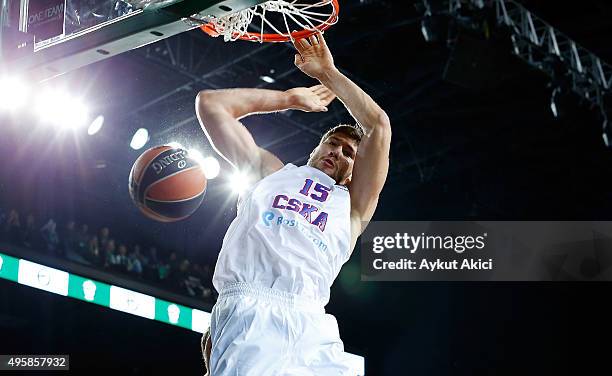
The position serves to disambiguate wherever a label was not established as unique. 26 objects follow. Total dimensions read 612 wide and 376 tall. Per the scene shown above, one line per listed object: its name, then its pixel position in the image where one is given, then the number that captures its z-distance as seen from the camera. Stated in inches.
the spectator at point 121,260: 366.3
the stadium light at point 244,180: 121.9
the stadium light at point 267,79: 372.5
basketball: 195.9
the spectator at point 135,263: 373.7
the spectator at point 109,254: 363.3
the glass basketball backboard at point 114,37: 141.6
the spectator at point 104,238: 375.6
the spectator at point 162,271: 386.5
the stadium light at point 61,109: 356.5
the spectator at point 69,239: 354.9
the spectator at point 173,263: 404.8
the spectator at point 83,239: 360.2
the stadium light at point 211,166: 395.7
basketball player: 111.7
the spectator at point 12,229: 328.5
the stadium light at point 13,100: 335.0
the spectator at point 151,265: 382.3
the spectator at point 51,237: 341.7
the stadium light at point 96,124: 374.9
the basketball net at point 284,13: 144.1
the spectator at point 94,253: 358.0
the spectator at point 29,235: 333.7
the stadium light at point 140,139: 388.8
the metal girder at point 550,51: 345.7
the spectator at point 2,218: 330.6
